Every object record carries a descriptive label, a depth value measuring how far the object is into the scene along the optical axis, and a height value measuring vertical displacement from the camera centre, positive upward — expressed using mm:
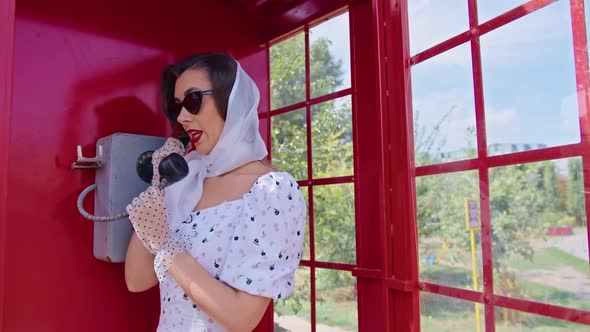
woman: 1447 -33
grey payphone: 1788 +106
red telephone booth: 1312 +215
